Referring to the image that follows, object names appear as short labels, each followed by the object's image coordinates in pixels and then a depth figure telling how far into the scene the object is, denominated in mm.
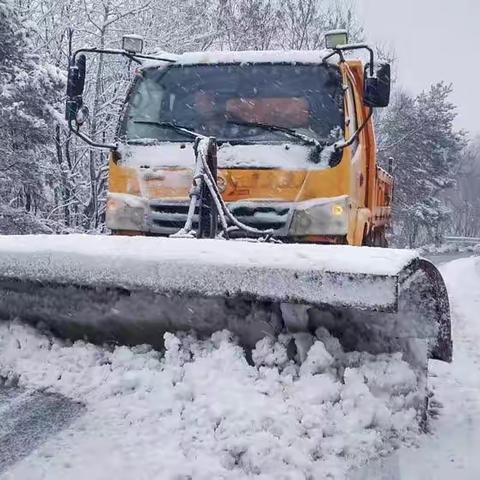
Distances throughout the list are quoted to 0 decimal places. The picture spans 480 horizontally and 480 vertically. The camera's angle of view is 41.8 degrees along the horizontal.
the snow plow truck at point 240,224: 2547
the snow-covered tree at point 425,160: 31297
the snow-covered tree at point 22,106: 10195
